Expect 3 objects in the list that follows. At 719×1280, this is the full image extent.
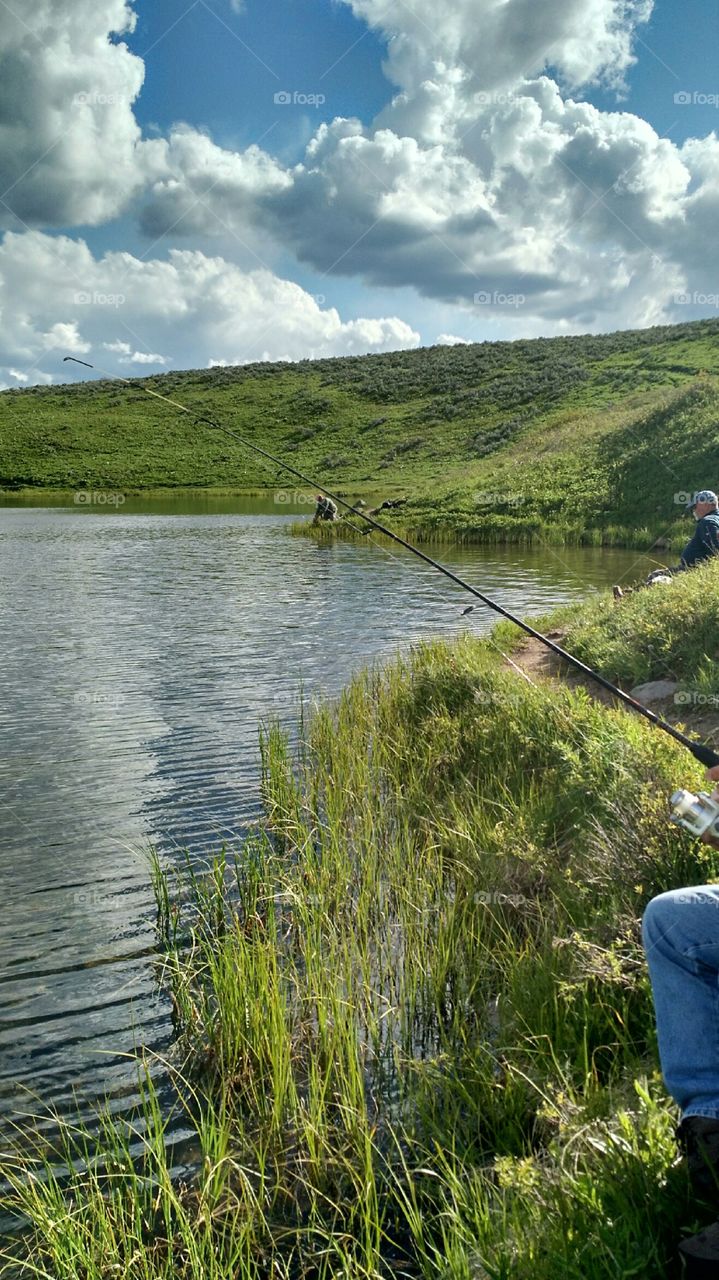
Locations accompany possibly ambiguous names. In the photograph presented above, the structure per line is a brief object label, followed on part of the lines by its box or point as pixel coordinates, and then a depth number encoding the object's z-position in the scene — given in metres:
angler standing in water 40.22
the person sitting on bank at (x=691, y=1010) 2.74
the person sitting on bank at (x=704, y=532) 14.84
